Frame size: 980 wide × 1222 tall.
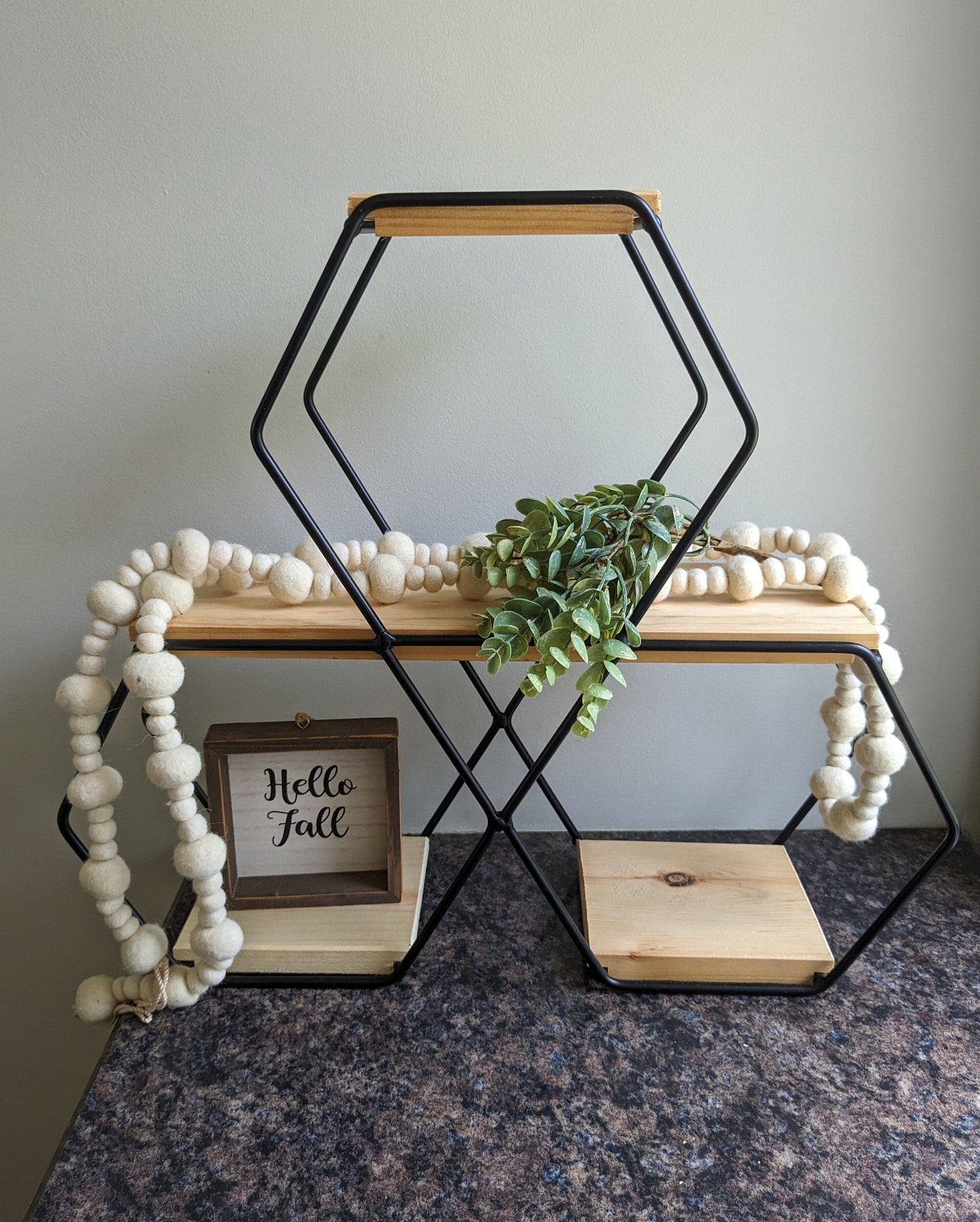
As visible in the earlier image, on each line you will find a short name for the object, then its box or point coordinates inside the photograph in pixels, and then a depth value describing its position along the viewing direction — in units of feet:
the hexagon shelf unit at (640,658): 1.94
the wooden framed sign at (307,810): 2.47
